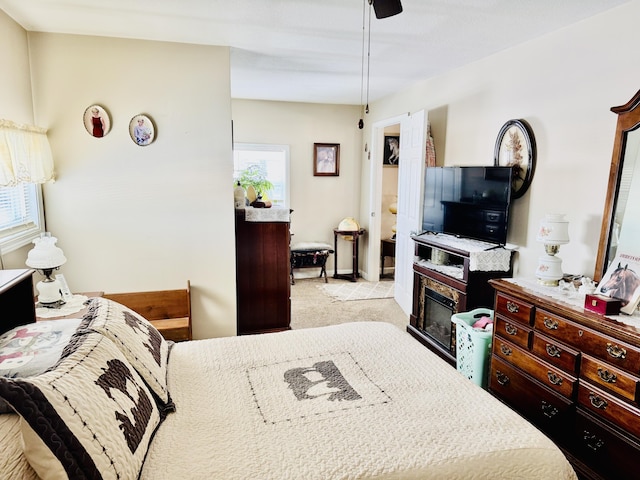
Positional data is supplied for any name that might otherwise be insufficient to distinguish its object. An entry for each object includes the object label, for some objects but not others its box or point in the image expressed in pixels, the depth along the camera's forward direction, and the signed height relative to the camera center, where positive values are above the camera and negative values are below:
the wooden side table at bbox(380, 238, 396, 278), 5.96 -1.00
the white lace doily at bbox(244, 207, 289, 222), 3.60 -0.32
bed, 1.04 -0.83
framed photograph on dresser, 1.90 -0.48
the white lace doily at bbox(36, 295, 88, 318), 2.33 -0.79
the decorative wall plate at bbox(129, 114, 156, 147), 3.10 +0.35
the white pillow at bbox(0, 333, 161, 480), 0.98 -0.64
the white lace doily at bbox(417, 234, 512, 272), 3.07 -0.57
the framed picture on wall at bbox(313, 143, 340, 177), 5.96 +0.28
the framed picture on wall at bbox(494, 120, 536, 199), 2.94 +0.22
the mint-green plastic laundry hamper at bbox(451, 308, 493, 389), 2.78 -1.15
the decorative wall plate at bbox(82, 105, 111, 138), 3.02 +0.40
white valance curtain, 2.36 +0.12
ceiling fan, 1.74 +0.74
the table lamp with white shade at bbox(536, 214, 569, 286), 2.39 -0.36
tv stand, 3.12 -0.82
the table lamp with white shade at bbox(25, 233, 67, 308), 2.38 -0.52
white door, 4.07 -0.20
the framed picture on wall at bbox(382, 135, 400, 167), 5.95 +0.42
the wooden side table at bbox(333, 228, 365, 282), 5.92 -1.04
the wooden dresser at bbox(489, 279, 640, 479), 1.78 -0.96
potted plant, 3.90 -0.05
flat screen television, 3.04 -0.17
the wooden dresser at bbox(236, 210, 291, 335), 3.65 -0.88
